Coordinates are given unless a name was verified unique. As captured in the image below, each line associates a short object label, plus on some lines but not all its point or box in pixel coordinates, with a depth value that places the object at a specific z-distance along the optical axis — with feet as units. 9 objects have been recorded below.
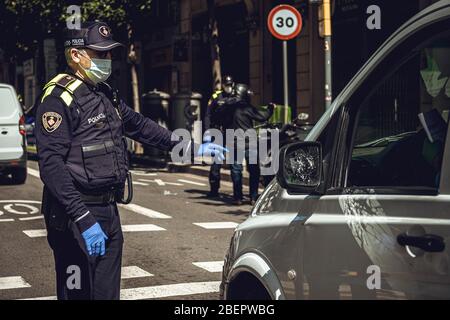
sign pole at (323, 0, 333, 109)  39.40
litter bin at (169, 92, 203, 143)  67.82
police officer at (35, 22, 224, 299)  12.59
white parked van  46.39
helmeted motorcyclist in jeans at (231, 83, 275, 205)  38.96
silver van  8.02
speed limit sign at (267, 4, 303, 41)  44.12
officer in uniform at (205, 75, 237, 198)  39.19
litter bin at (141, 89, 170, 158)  72.64
